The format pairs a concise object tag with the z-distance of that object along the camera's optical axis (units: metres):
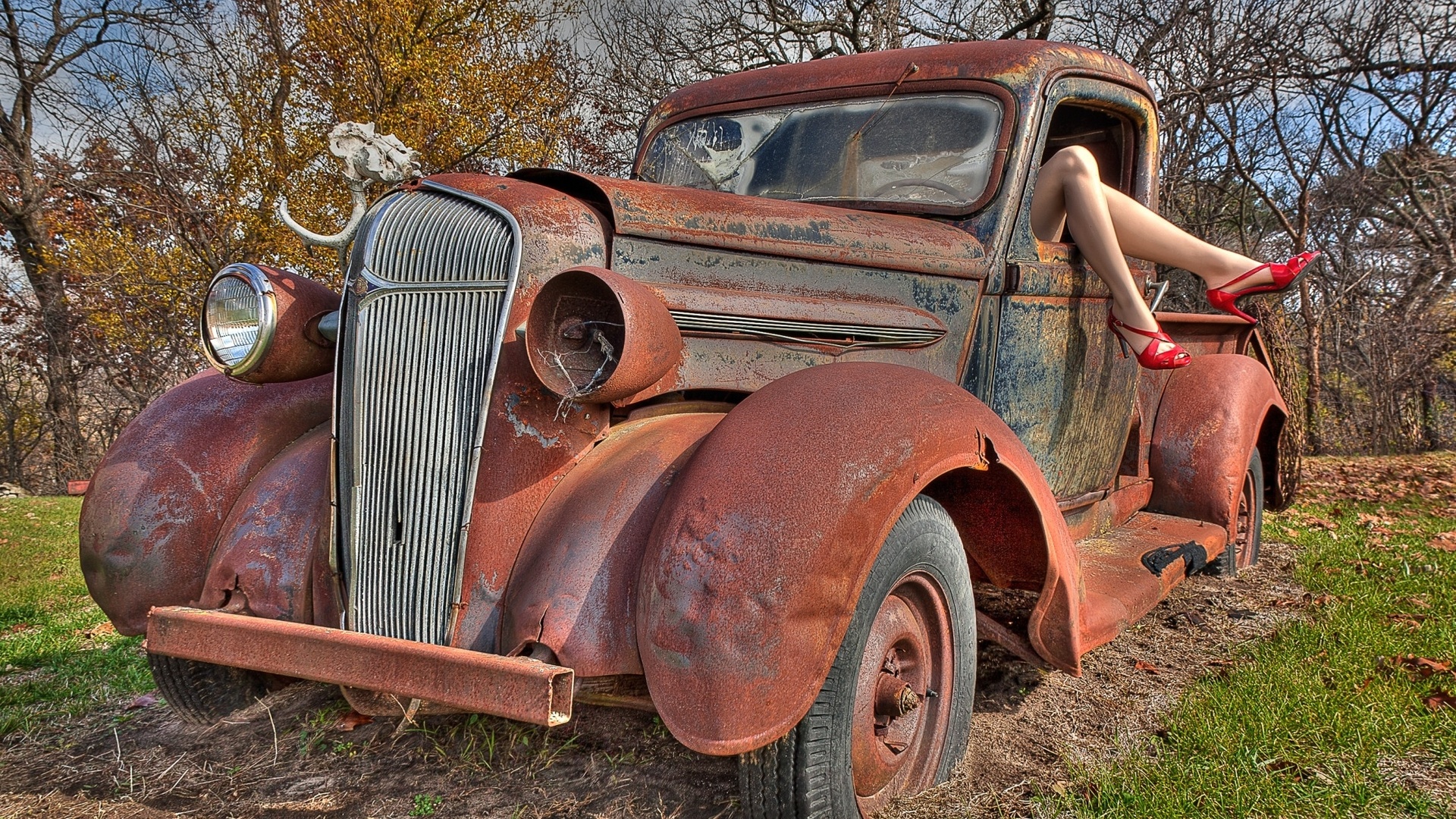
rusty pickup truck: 1.78
